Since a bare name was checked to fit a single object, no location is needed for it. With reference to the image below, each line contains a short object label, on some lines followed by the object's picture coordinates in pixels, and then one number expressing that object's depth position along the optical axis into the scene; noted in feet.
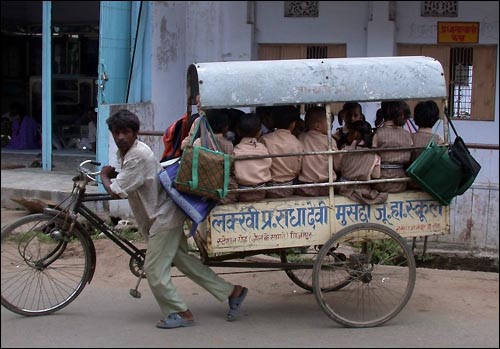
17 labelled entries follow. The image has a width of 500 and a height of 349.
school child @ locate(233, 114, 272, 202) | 14.73
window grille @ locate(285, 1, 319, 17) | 31.99
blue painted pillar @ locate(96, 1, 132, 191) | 26.27
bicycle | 14.88
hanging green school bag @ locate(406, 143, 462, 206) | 15.03
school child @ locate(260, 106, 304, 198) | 15.14
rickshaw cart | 14.49
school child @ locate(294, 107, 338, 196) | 15.24
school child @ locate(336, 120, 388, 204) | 15.11
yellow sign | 31.01
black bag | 15.15
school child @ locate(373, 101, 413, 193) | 15.44
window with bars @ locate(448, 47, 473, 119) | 31.60
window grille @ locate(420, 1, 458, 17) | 31.07
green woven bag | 14.03
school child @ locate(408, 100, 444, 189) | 15.79
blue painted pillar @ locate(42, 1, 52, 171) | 30.58
